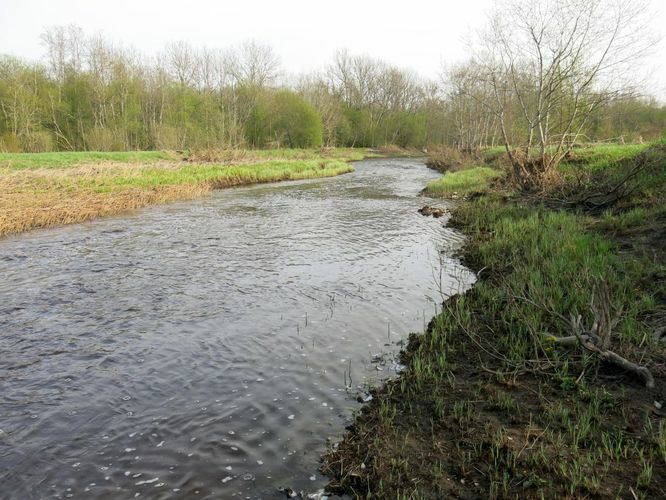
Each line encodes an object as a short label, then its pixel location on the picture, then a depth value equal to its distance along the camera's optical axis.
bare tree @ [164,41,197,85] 58.71
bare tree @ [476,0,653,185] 17.31
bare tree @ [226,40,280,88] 60.69
